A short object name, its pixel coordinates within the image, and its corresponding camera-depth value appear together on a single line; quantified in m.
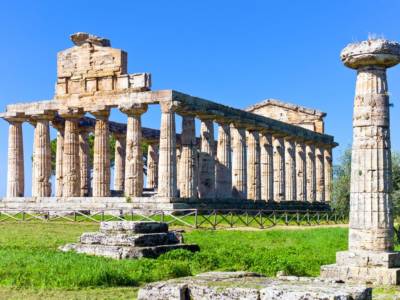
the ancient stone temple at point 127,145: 43.50
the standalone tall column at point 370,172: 16.48
